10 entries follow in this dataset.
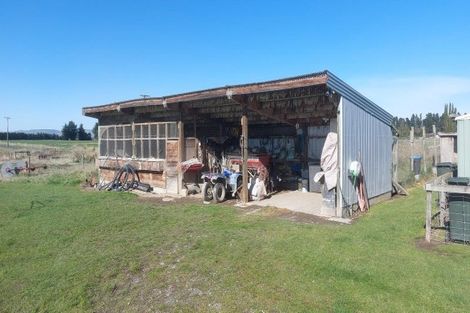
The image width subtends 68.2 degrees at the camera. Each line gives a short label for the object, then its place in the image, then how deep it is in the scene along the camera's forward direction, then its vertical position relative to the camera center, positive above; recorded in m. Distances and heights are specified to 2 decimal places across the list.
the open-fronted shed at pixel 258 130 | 8.20 +0.72
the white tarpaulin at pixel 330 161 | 7.94 -0.26
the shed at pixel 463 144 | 6.49 +0.09
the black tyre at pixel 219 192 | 10.10 -1.22
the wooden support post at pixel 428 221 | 5.76 -1.20
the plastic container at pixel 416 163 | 13.83 -0.57
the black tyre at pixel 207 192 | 10.27 -1.22
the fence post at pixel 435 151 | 15.52 -0.12
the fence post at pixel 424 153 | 14.56 -0.17
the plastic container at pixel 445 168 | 9.44 -0.52
